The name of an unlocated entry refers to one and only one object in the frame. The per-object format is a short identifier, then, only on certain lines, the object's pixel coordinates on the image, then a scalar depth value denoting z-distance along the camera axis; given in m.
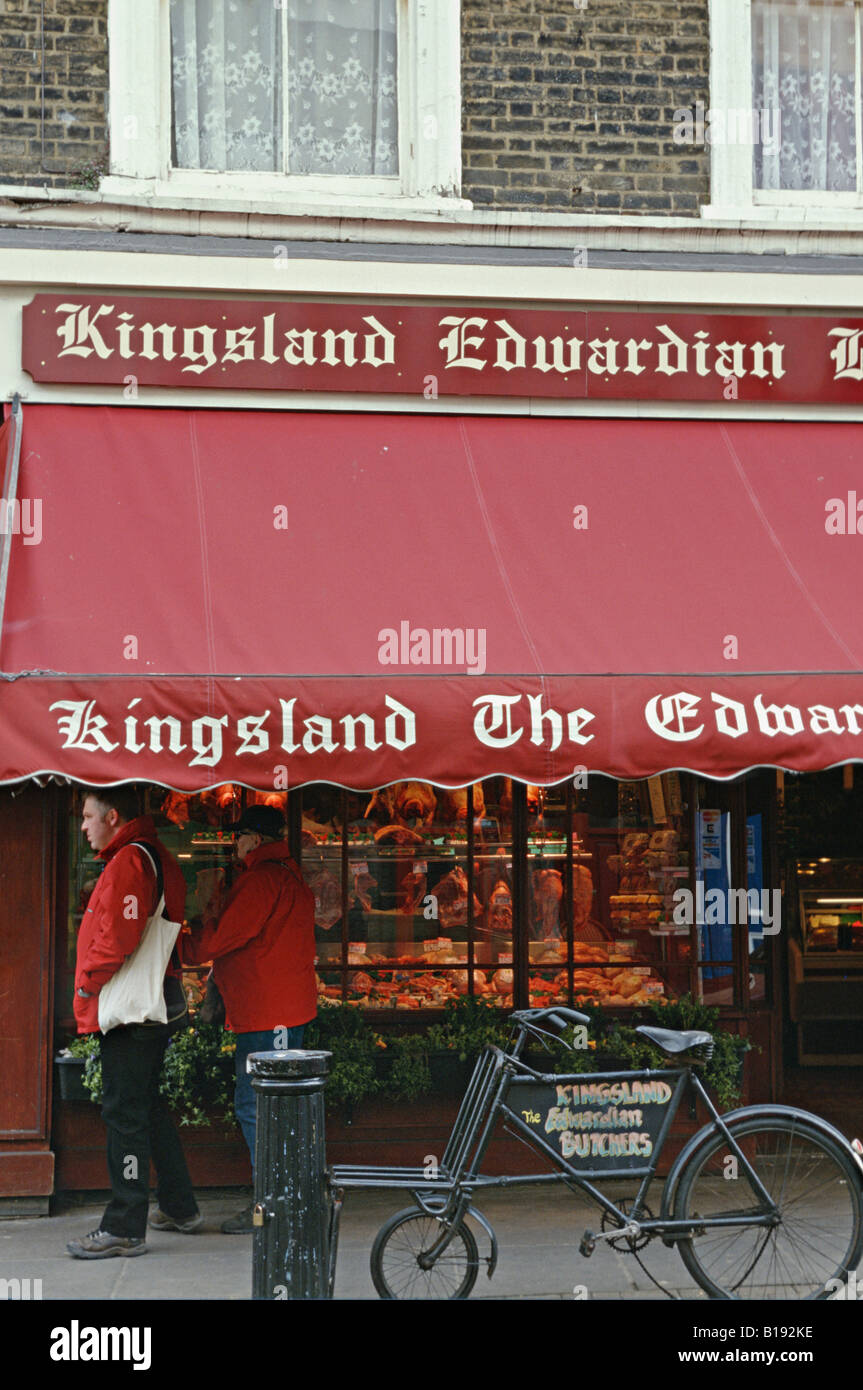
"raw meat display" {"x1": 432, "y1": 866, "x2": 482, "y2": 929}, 8.12
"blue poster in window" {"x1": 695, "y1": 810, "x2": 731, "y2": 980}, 8.25
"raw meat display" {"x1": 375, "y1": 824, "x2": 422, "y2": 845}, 8.09
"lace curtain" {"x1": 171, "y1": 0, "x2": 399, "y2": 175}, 7.60
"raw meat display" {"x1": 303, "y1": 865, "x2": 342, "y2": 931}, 8.00
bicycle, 5.26
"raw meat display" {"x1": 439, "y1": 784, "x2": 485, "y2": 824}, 8.16
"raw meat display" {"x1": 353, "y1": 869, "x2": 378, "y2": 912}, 8.05
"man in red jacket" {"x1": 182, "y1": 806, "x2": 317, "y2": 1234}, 6.51
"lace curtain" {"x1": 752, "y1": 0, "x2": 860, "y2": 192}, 7.95
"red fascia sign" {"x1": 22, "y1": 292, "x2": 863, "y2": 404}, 7.11
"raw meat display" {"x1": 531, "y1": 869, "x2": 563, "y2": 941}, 8.13
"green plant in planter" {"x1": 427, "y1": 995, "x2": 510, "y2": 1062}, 7.56
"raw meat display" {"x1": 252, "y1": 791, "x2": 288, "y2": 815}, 7.88
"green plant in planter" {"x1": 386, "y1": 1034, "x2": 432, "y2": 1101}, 7.43
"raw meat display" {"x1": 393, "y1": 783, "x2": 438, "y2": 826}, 8.12
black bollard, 4.98
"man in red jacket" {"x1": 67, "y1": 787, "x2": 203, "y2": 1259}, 6.08
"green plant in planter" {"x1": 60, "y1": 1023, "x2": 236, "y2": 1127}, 7.10
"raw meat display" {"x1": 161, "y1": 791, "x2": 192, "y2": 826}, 7.85
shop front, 5.85
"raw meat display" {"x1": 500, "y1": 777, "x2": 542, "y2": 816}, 8.19
